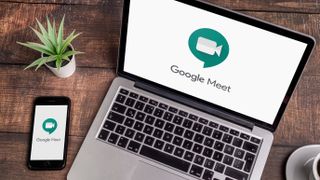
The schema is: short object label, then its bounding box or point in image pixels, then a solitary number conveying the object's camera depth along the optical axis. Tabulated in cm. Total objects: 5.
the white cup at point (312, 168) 72
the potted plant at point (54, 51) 82
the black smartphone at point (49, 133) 80
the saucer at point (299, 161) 78
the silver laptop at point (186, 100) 71
